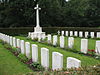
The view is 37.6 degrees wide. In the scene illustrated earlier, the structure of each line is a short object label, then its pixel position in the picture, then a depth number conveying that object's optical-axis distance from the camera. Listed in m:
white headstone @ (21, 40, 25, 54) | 8.26
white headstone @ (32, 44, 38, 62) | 6.49
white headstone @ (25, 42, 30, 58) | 7.48
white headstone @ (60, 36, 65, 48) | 10.30
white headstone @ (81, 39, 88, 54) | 8.41
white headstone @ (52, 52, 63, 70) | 4.78
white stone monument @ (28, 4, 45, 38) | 16.01
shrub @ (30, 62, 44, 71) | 5.86
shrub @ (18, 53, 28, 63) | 7.08
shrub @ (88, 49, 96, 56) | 8.05
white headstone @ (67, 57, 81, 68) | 4.15
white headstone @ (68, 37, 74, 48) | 9.77
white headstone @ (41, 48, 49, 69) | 5.59
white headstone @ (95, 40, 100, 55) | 7.70
